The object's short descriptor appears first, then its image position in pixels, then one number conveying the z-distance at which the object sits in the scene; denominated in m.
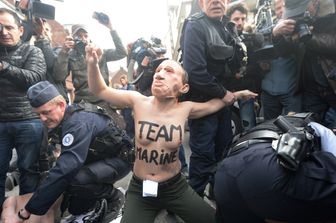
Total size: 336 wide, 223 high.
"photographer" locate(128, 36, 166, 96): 3.96
